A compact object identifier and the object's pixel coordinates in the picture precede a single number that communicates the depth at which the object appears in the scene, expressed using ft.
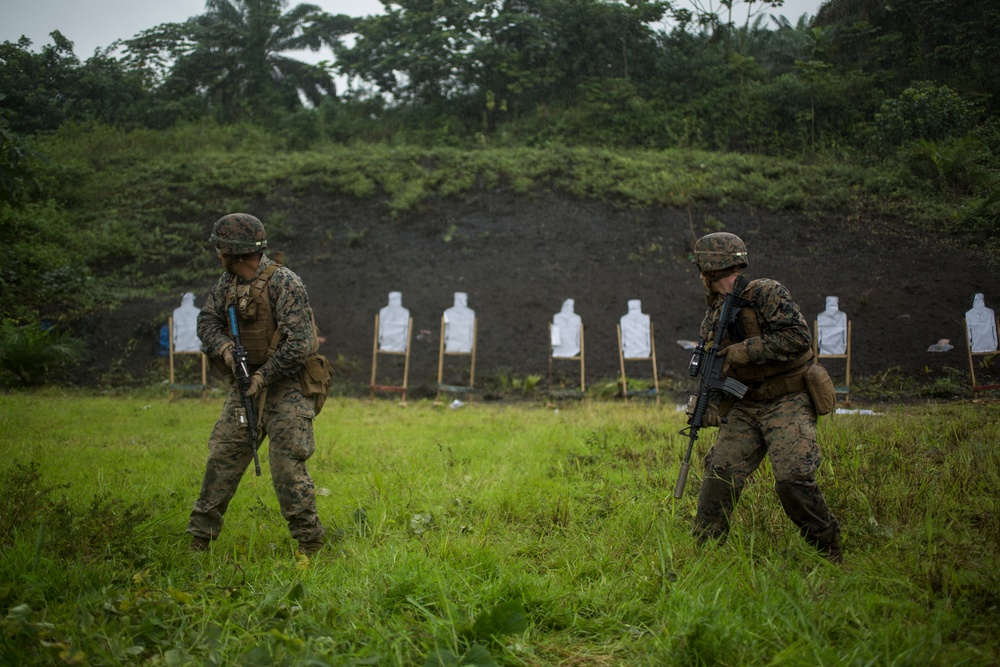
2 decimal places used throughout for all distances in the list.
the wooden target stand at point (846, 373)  35.81
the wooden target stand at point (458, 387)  40.98
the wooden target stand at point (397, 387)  41.08
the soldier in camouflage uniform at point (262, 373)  14.75
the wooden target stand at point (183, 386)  40.30
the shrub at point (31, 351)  39.75
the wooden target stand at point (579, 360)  41.60
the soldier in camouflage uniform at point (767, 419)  13.17
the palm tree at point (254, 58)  76.38
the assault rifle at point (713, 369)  14.74
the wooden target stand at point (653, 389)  40.06
